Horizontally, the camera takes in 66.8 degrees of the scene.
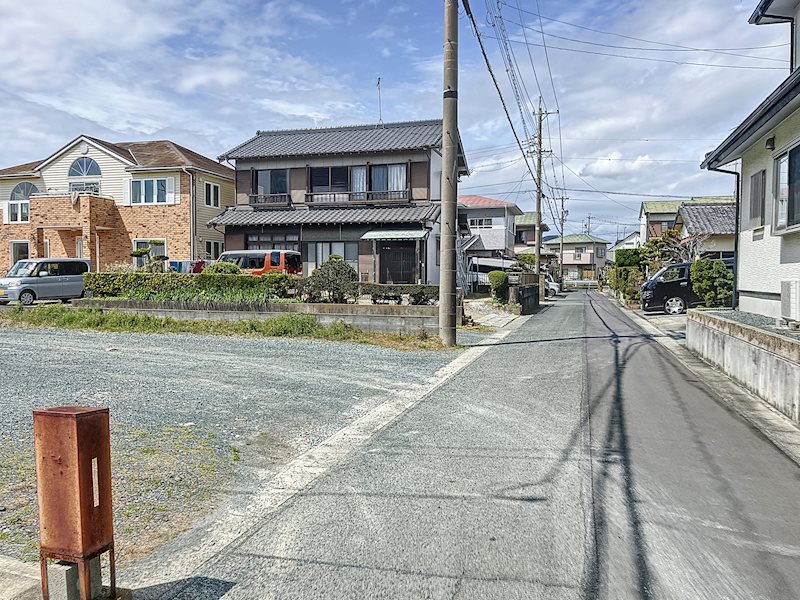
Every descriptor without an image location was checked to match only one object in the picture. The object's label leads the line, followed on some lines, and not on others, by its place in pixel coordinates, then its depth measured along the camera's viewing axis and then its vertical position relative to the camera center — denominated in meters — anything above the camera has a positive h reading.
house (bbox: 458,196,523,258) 41.56 +3.78
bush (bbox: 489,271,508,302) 21.34 -0.57
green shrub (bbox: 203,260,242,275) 17.09 +0.07
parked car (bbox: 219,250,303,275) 22.12 +0.39
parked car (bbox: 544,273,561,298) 37.25 -1.27
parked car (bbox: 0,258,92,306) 19.23 -0.29
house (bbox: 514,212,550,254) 69.31 +4.39
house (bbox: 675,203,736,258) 29.42 +2.09
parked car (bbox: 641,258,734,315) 20.25 -0.78
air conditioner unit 9.08 -0.50
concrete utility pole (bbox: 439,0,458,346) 12.11 +1.91
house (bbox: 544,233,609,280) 77.56 +1.49
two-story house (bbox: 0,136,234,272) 27.94 +3.13
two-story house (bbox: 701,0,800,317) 9.66 +1.55
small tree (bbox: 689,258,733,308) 18.08 -0.43
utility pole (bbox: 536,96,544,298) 32.06 +3.70
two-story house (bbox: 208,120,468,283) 25.42 +3.20
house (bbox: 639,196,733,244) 57.81 +5.09
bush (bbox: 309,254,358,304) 15.28 -0.30
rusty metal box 2.65 -0.93
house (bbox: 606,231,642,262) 82.17 +3.90
